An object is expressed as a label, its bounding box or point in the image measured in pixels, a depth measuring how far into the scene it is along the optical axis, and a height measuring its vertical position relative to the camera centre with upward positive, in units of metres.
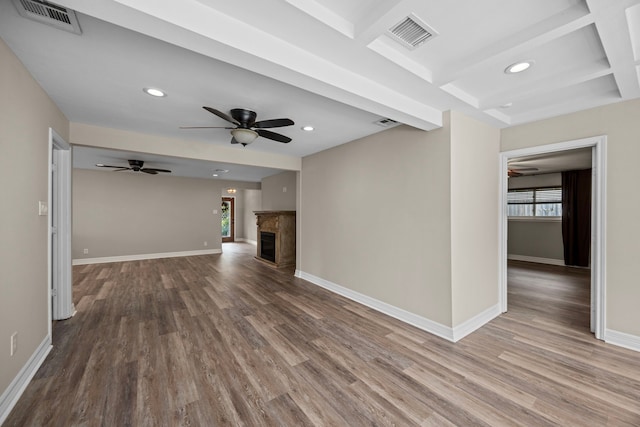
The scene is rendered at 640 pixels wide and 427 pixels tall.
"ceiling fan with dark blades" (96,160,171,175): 5.38 +1.03
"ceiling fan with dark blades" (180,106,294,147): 2.60 +0.93
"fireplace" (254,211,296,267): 6.15 -0.57
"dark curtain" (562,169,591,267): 5.98 -0.07
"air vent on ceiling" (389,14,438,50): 1.54 +1.15
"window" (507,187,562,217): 6.61 +0.32
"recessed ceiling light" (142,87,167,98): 2.28 +1.11
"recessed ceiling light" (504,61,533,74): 1.97 +1.16
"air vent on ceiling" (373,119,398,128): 3.02 +1.10
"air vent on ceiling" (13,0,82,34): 1.33 +1.09
